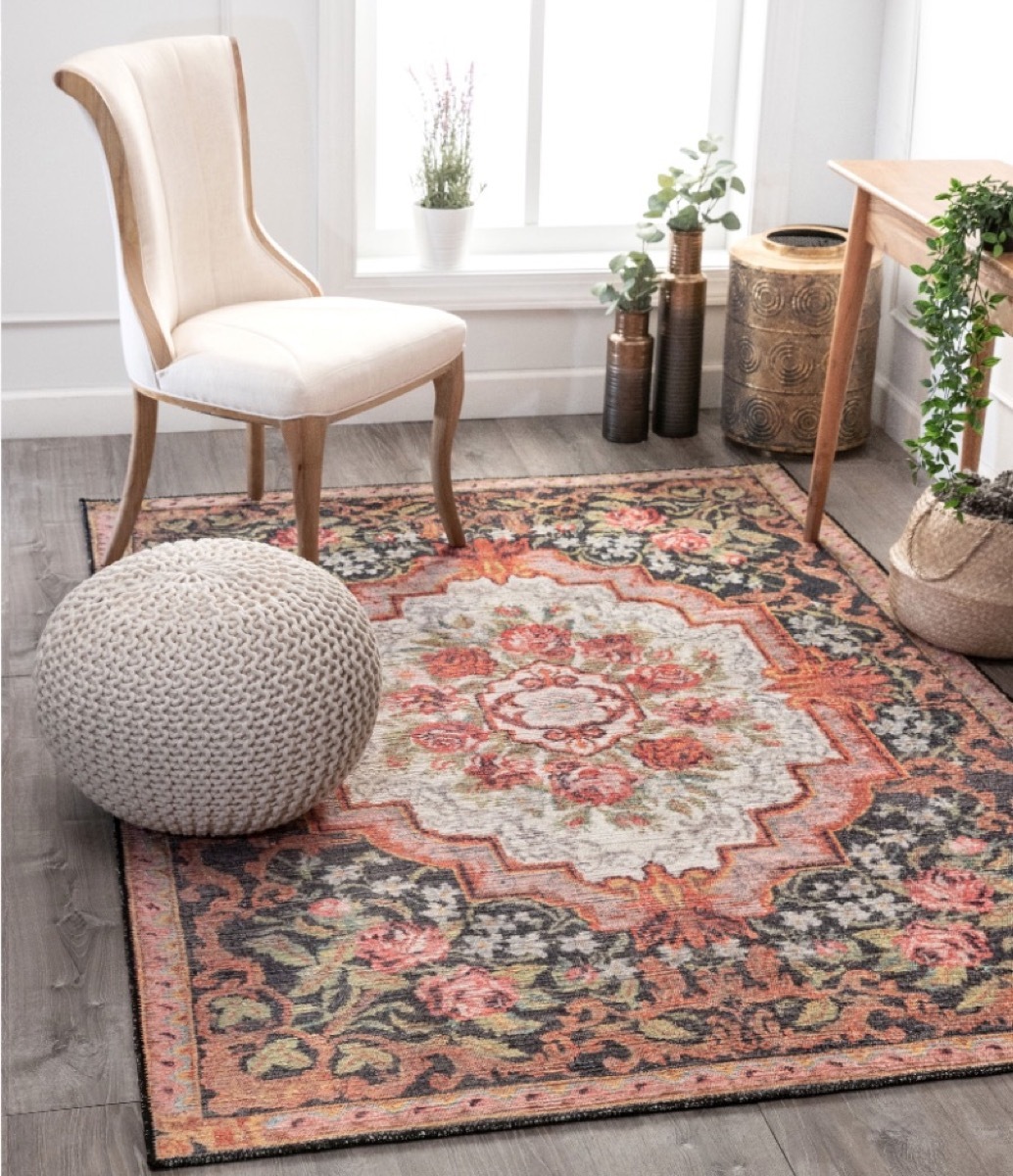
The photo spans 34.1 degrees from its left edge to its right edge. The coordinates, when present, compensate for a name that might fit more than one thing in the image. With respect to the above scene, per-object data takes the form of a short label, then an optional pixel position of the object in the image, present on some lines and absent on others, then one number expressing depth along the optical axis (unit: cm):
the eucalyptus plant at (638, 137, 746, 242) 387
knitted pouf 226
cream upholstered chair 301
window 404
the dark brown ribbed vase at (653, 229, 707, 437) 392
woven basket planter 290
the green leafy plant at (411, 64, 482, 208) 398
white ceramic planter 401
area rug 200
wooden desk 297
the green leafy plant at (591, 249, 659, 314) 387
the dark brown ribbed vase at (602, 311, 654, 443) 396
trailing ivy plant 271
